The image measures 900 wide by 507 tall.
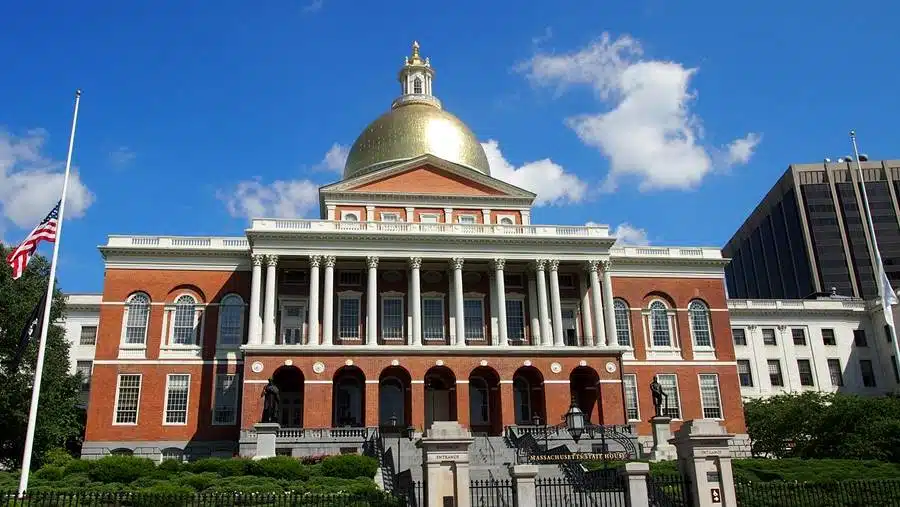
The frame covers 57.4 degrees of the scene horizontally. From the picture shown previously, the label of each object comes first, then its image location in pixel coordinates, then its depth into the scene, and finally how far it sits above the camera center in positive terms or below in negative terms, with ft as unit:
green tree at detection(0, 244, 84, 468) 148.87 +17.24
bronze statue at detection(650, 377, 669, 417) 143.43 +10.60
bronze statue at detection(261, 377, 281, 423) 138.51 +11.05
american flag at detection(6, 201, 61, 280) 91.66 +26.50
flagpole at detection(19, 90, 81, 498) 84.74 +10.74
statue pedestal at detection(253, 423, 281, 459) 135.33 +4.96
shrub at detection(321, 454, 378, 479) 112.78 +0.08
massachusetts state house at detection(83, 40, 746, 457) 157.99 +27.59
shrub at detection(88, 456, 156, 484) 107.04 +0.68
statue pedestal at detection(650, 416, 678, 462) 137.18 +2.50
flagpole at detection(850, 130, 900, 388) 131.54 +27.74
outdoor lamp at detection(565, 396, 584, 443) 95.81 +6.03
